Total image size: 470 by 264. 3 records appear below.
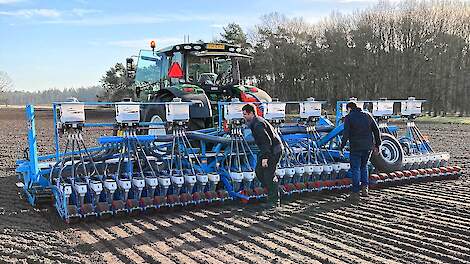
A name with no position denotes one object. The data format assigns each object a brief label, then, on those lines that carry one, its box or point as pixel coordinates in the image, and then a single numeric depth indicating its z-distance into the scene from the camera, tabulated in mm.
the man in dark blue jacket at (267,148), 6941
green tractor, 8828
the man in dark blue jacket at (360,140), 7484
